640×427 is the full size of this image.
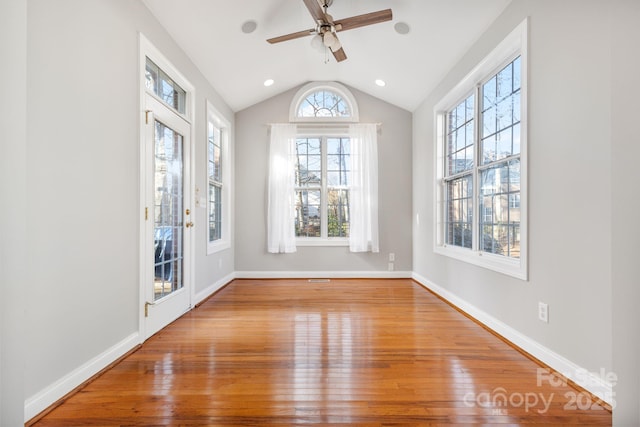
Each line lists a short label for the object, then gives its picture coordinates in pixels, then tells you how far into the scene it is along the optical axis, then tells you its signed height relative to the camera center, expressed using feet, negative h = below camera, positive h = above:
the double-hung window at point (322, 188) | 16.47 +1.44
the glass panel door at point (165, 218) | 8.21 -0.06
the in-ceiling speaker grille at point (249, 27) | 10.09 +6.13
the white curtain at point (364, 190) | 15.80 +1.28
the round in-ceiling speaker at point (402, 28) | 10.07 +6.09
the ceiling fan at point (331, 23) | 7.89 +5.09
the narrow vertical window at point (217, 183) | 13.20 +1.49
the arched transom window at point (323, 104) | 16.10 +5.75
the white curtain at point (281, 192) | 15.87 +1.18
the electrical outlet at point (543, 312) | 6.70 -2.08
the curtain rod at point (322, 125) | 16.11 +4.63
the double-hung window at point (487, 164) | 8.02 +1.61
